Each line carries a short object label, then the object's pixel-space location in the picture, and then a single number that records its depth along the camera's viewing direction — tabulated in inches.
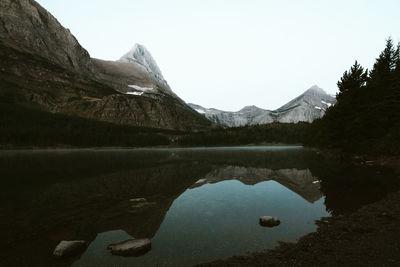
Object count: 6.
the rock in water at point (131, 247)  577.6
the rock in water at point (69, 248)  561.9
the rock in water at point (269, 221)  783.1
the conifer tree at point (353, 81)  2393.0
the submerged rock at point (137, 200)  1112.5
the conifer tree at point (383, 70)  2251.5
